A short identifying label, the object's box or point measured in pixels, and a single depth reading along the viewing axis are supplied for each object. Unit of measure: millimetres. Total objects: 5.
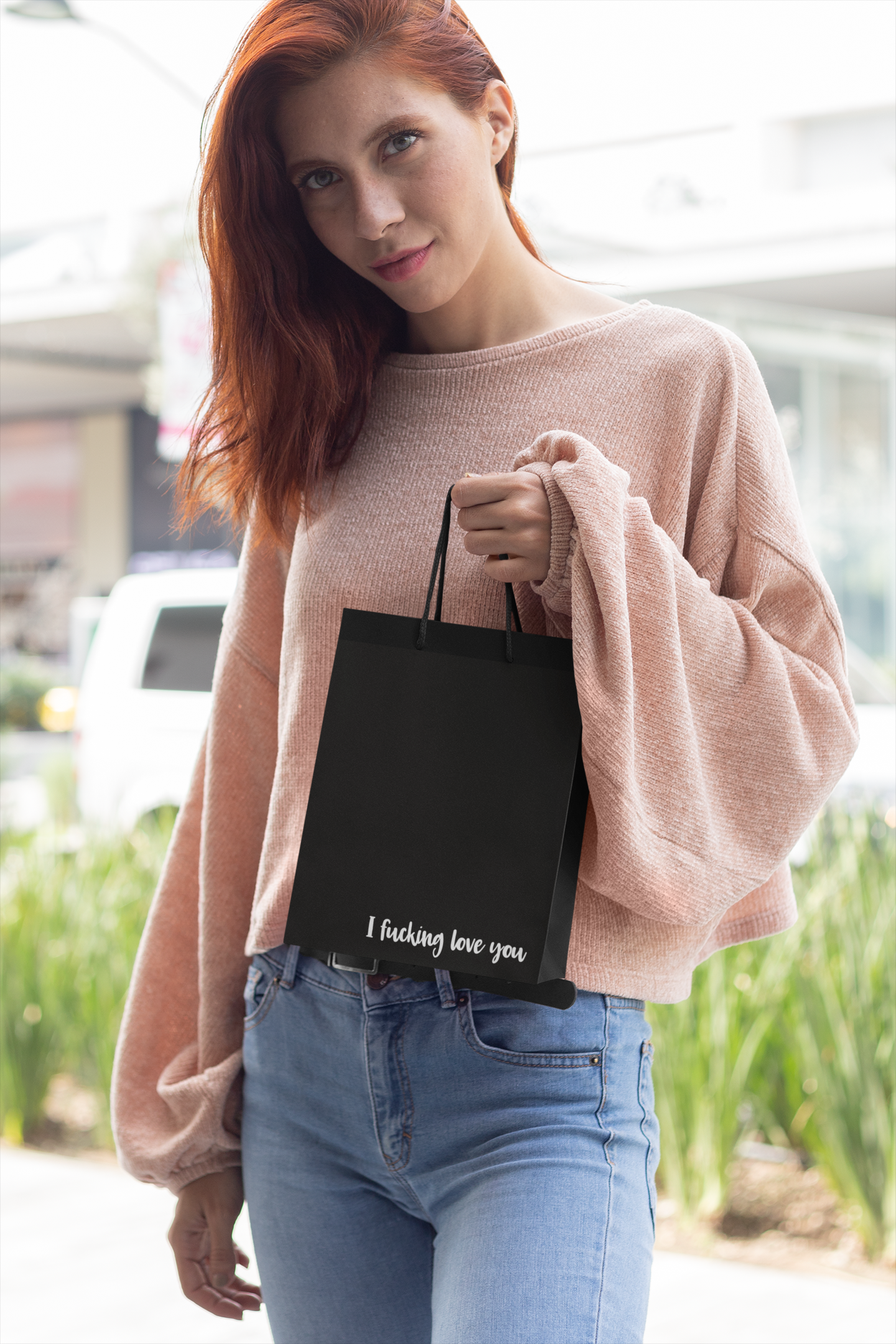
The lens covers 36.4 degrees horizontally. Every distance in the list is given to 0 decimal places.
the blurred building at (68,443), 15359
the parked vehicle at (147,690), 6645
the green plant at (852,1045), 2693
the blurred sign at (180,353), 5668
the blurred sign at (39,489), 21297
